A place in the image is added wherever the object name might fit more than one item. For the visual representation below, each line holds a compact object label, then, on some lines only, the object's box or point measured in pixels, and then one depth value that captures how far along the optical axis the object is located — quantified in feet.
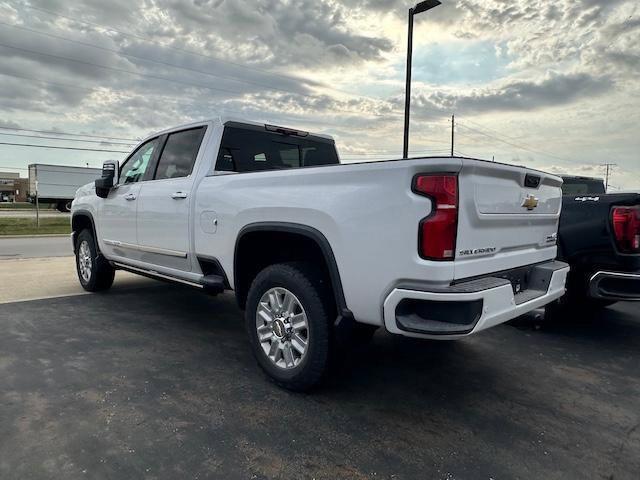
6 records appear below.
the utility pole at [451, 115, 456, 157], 123.42
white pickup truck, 8.24
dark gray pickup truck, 13.38
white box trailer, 111.65
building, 272.51
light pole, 35.94
